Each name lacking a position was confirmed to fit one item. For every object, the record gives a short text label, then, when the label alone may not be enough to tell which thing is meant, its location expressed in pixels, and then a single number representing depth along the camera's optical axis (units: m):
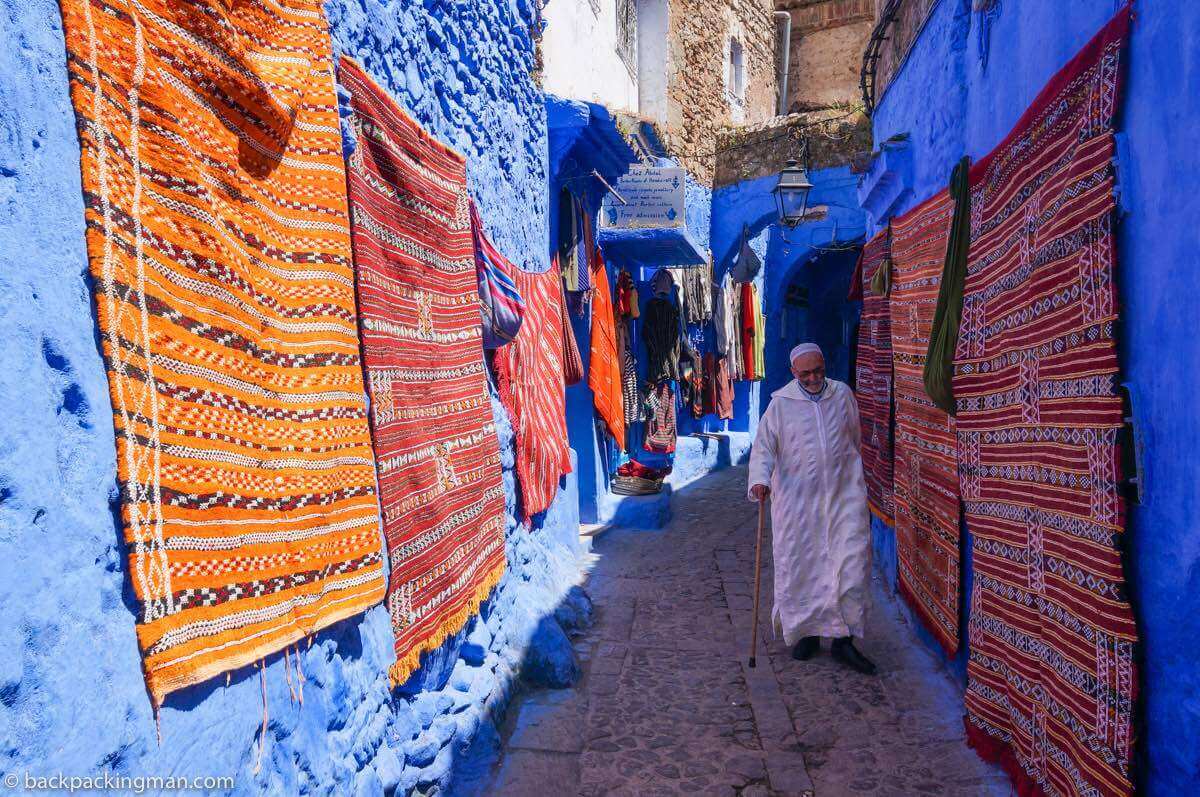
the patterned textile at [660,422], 10.29
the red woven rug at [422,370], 2.56
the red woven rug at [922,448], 3.96
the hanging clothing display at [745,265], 12.00
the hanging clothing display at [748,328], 13.81
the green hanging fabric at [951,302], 3.68
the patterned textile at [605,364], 8.08
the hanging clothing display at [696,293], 11.14
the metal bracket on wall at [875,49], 5.96
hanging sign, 8.41
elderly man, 4.44
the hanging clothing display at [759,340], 14.39
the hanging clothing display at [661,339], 10.27
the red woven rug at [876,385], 5.77
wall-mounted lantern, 8.91
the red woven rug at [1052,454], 2.20
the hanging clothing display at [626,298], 9.34
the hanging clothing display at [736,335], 13.23
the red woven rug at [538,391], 4.67
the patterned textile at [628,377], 9.20
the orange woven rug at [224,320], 1.51
